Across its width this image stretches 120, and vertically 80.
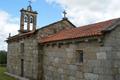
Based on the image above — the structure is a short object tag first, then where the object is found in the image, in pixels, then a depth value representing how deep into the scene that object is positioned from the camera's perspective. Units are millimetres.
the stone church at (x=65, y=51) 5184
